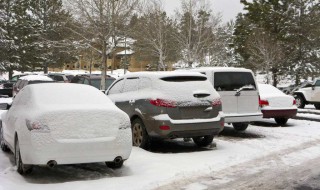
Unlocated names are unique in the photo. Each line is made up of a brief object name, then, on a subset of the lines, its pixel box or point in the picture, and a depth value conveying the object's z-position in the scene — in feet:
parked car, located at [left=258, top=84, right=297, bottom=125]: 46.32
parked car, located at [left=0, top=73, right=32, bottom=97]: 104.27
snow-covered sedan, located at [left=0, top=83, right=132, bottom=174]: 21.70
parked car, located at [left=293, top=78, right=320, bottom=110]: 71.97
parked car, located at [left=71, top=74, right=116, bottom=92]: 69.15
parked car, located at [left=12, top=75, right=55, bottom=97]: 69.18
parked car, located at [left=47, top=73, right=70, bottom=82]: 100.17
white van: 37.70
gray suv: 29.60
